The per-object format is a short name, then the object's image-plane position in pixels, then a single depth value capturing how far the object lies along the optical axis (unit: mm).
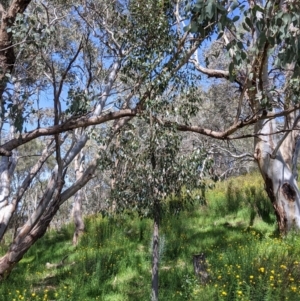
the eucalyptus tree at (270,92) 1805
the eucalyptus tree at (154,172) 3543
